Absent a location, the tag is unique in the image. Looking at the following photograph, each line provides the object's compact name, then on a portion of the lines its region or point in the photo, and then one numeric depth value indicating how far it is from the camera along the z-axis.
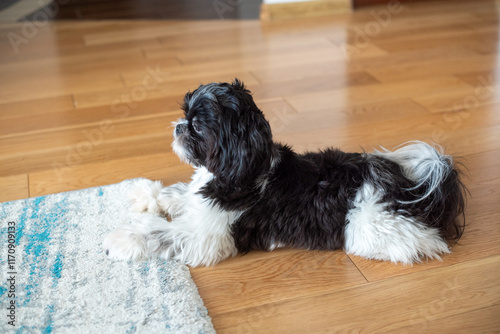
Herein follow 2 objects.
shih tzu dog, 1.72
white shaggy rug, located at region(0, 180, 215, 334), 1.52
